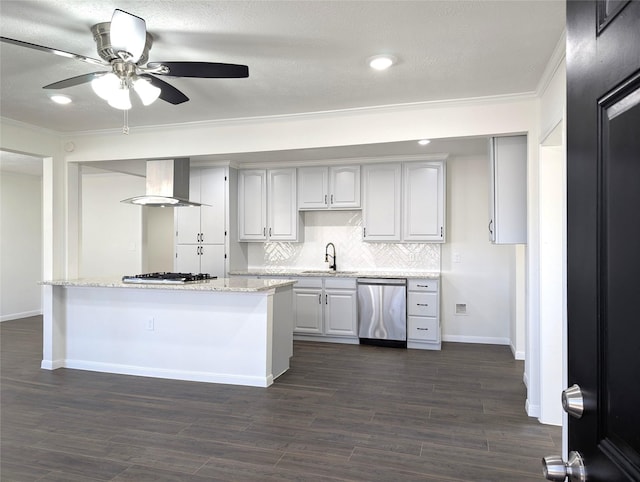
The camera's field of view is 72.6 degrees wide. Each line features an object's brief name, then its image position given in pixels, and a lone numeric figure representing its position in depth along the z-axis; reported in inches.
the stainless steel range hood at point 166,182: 179.6
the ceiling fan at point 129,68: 83.3
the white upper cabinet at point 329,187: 224.5
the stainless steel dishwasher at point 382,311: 209.2
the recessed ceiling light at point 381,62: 111.5
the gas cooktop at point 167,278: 165.0
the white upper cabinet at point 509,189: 143.6
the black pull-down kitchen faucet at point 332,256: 239.2
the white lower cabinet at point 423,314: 206.2
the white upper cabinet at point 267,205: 235.0
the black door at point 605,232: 23.8
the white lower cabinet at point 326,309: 218.7
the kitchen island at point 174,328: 155.8
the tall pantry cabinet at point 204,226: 234.4
